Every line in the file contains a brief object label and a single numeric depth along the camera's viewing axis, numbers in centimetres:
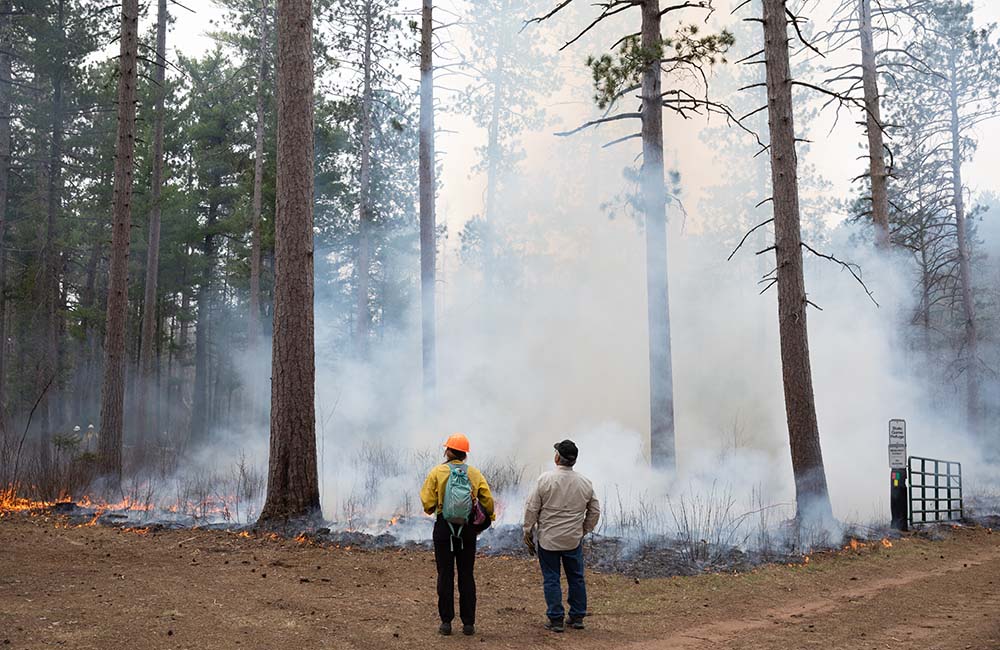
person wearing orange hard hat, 633
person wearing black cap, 673
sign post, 1183
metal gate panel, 1241
